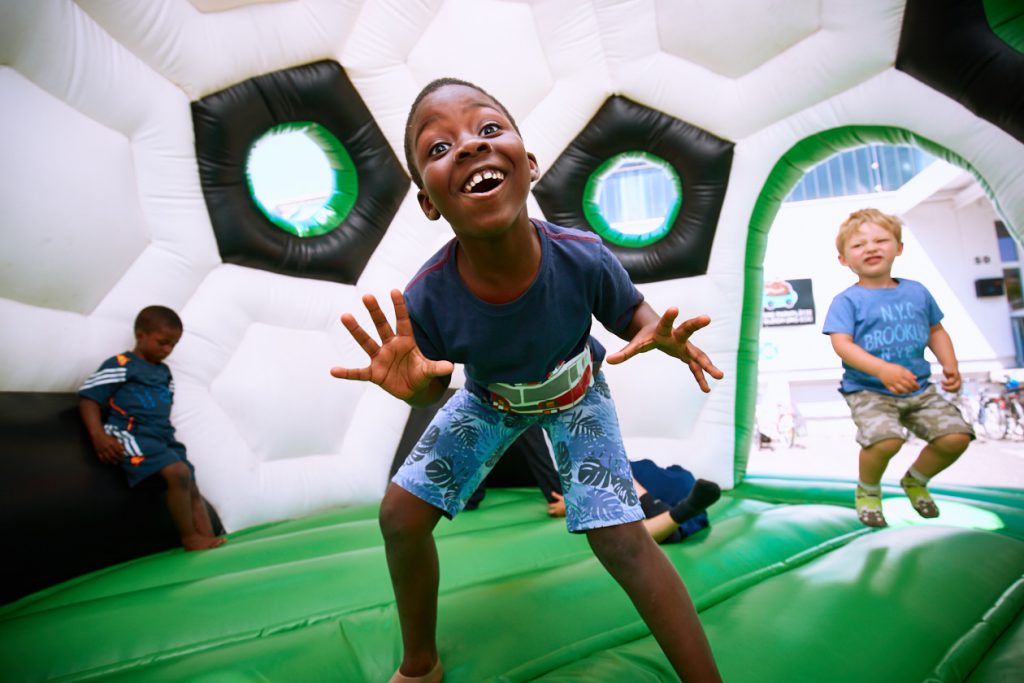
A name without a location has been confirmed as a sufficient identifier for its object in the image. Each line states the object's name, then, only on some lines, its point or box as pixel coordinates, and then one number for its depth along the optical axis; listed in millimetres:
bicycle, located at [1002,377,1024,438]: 4016
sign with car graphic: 6875
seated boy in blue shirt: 1417
